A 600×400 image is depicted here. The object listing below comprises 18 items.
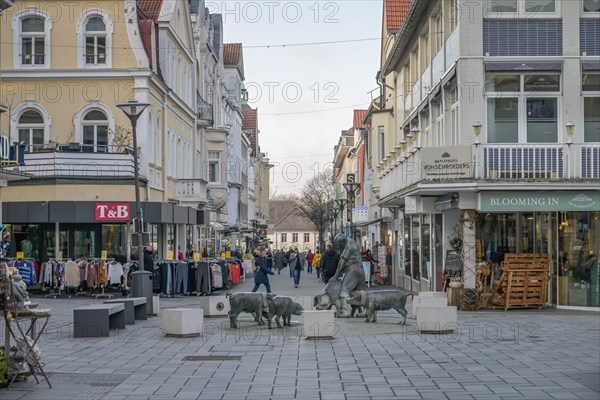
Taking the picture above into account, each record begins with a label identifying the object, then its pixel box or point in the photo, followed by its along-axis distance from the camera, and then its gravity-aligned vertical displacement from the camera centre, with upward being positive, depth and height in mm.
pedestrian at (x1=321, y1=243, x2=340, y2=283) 28516 -995
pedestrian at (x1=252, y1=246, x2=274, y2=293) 27391 -1216
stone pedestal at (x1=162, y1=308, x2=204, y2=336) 17000 -1697
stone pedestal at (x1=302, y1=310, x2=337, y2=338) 16359 -1677
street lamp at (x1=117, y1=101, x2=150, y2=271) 22422 +2245
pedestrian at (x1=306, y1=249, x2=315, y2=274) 60438 -1948
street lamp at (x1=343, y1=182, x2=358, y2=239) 40059 +1728
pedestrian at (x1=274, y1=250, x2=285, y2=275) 63634 -2171
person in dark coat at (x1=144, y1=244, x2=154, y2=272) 28438 -860
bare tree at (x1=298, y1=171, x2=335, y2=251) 98938 +3287
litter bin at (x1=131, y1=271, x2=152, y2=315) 22062 -1287
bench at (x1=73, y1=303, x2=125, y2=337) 16938 -1680
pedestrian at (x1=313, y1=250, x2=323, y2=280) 48675 -1794
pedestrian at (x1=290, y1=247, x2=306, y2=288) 38888 -1563
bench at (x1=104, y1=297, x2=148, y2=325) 19609 -1718
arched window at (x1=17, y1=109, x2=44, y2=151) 33781 +3708
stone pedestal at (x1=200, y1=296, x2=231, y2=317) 21469 -1766
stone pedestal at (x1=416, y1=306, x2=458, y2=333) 17000 -1636
